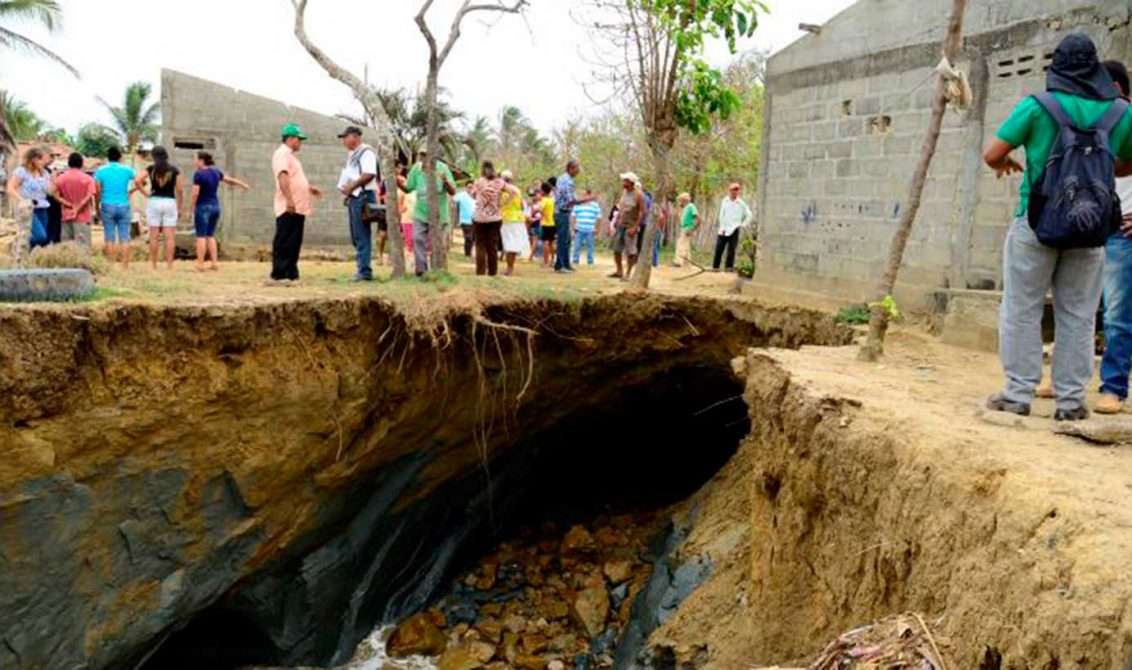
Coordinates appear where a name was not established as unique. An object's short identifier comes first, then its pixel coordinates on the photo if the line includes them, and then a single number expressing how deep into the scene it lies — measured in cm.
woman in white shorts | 859
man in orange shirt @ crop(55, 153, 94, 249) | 910
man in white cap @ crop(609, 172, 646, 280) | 1076
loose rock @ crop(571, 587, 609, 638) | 867
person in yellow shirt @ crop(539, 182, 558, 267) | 1338
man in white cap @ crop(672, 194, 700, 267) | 1538
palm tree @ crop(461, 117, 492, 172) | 3551
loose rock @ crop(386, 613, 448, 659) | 865
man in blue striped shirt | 1337
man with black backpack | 376
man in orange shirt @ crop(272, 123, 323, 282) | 763
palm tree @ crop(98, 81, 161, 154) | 3278
